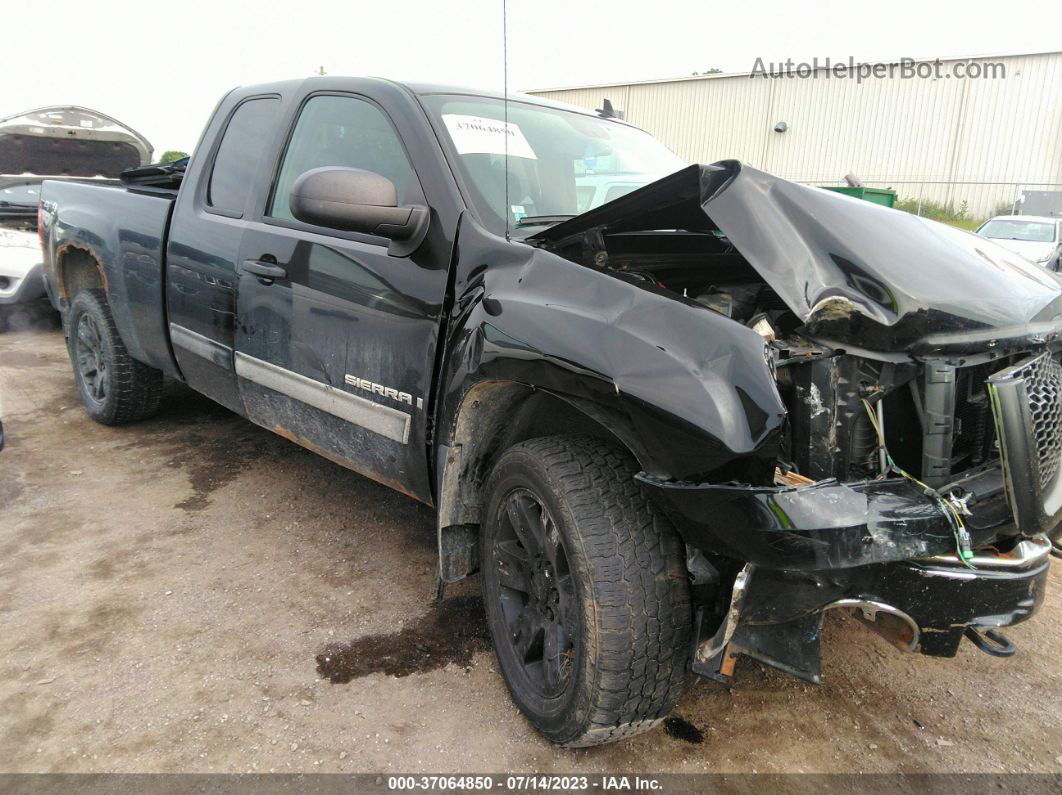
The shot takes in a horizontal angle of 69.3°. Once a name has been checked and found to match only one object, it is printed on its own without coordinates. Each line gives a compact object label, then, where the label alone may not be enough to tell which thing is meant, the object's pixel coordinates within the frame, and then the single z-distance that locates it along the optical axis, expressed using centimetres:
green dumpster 1167
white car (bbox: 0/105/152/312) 719
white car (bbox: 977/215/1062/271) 1439
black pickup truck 162
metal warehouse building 2420
